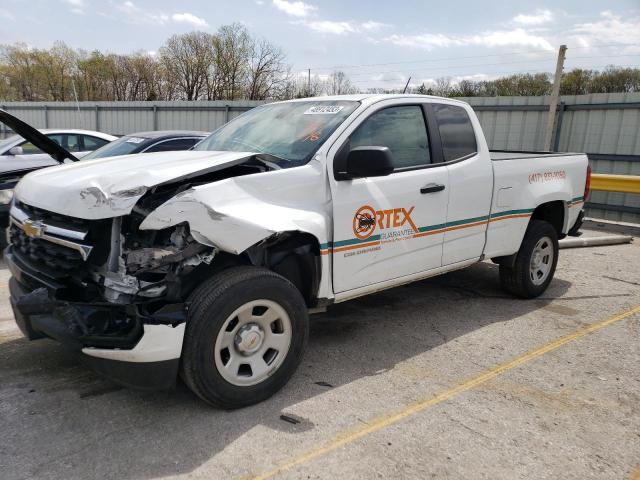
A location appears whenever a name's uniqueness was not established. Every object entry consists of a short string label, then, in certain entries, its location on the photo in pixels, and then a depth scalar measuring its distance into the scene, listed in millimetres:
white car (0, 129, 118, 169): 7371
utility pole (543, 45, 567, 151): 11039
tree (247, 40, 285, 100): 45781
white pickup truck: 2895
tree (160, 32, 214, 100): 47906
